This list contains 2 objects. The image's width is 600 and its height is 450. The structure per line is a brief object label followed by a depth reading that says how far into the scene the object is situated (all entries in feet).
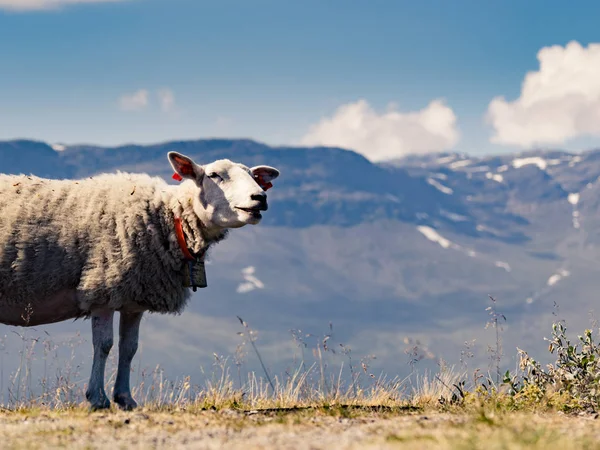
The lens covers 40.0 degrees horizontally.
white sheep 34.71
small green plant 33.55
